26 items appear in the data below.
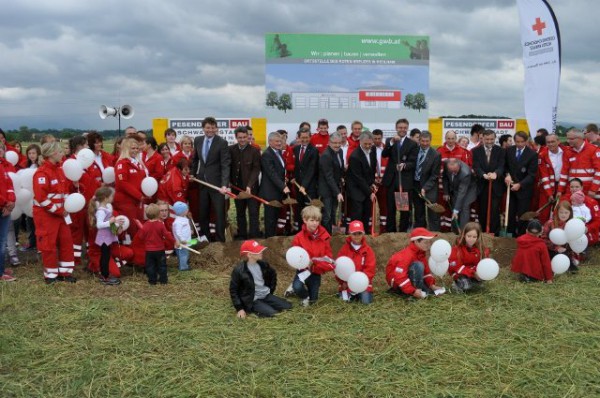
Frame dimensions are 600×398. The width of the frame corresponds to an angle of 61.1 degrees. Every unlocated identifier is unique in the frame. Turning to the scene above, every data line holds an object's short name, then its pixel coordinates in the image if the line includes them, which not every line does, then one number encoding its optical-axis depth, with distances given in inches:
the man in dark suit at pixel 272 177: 322.3
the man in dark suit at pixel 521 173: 327.6
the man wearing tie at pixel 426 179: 331.6
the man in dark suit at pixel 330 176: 314.2
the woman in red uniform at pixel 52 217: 235.9
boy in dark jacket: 197.6
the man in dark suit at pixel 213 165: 314.5
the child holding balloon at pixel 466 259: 227.9
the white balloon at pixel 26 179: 277.9
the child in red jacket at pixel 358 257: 215.6
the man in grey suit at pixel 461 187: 332.5
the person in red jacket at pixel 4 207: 245.8
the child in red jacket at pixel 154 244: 246.4
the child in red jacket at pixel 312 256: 212.1
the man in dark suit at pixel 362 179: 320.5
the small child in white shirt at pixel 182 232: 270.1
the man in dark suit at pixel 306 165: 324.2
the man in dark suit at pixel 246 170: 323.3
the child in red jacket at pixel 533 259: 244.4
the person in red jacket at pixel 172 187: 294.7
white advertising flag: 437.1
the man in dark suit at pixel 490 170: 333.1
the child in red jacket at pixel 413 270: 215.3
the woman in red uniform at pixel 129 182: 268.8
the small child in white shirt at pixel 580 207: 281.6
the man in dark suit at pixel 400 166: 335.9
